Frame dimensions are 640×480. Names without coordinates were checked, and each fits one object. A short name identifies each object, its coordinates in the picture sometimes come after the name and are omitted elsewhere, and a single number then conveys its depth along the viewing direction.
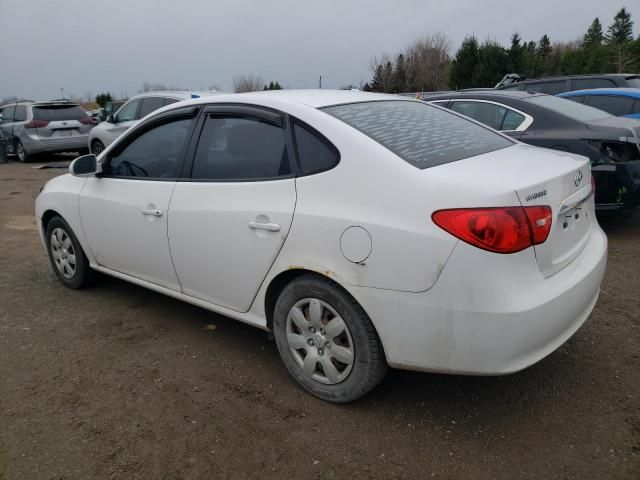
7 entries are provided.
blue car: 7.88
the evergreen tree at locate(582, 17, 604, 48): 52.31
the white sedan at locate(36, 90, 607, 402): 2.23
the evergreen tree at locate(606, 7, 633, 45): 50.47
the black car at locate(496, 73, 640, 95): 9.97
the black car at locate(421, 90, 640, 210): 5.26
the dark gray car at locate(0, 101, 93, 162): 13.70
